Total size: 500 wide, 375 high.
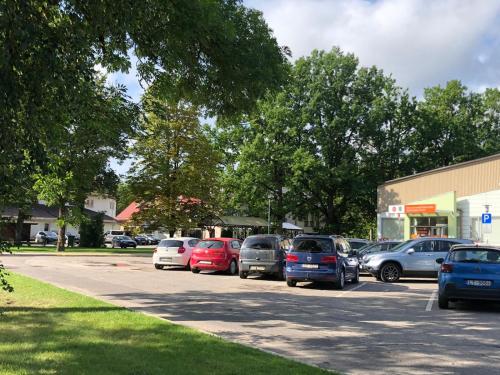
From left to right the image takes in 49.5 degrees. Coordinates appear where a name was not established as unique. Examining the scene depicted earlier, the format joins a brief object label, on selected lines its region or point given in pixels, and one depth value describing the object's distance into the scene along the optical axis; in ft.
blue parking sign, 99.19
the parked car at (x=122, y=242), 192.75
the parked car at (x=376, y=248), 83.70
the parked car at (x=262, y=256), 67.31
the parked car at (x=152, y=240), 243.19
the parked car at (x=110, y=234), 232.41
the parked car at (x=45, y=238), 183.11
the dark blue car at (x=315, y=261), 56.08
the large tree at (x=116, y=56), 16.12
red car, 74.90
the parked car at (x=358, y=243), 96.99
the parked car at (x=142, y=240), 232.94
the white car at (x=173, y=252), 81.41
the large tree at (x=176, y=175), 143.64
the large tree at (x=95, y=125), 22.13
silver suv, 69.46
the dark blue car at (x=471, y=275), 41.83
